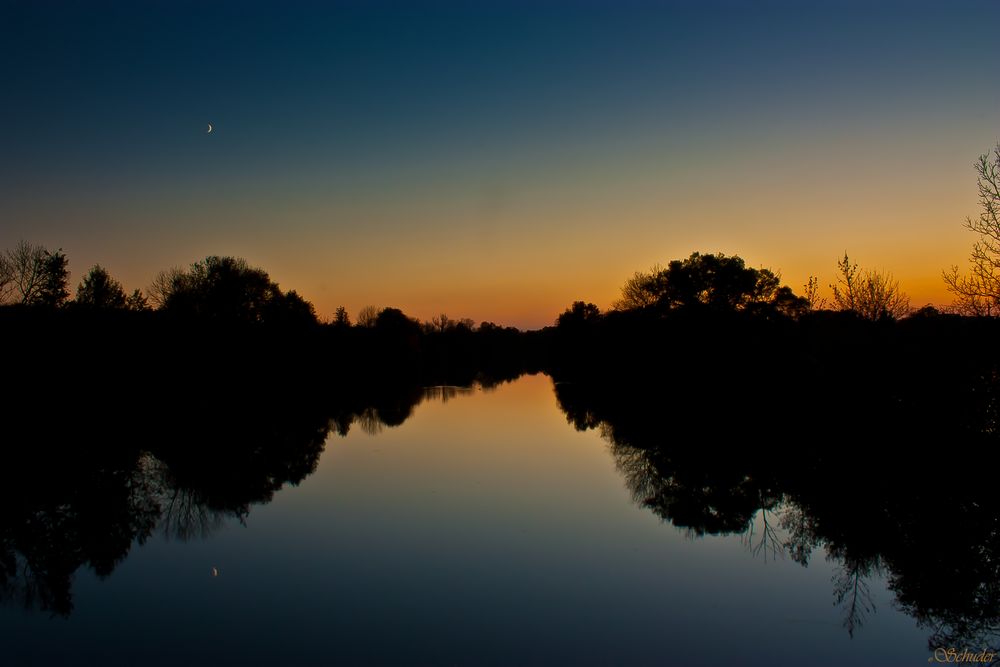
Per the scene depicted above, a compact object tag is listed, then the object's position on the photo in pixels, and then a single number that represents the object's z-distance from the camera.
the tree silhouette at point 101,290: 57.69
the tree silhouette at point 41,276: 48.69
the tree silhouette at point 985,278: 21.15
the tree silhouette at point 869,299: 31.91
